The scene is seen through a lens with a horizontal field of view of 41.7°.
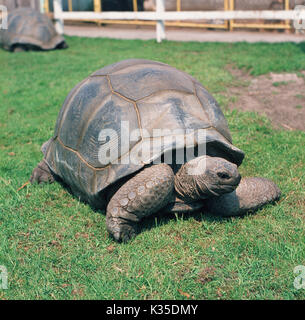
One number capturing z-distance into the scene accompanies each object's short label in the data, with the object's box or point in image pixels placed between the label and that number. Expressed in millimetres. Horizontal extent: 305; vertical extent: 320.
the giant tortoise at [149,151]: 2447
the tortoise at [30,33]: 9461
